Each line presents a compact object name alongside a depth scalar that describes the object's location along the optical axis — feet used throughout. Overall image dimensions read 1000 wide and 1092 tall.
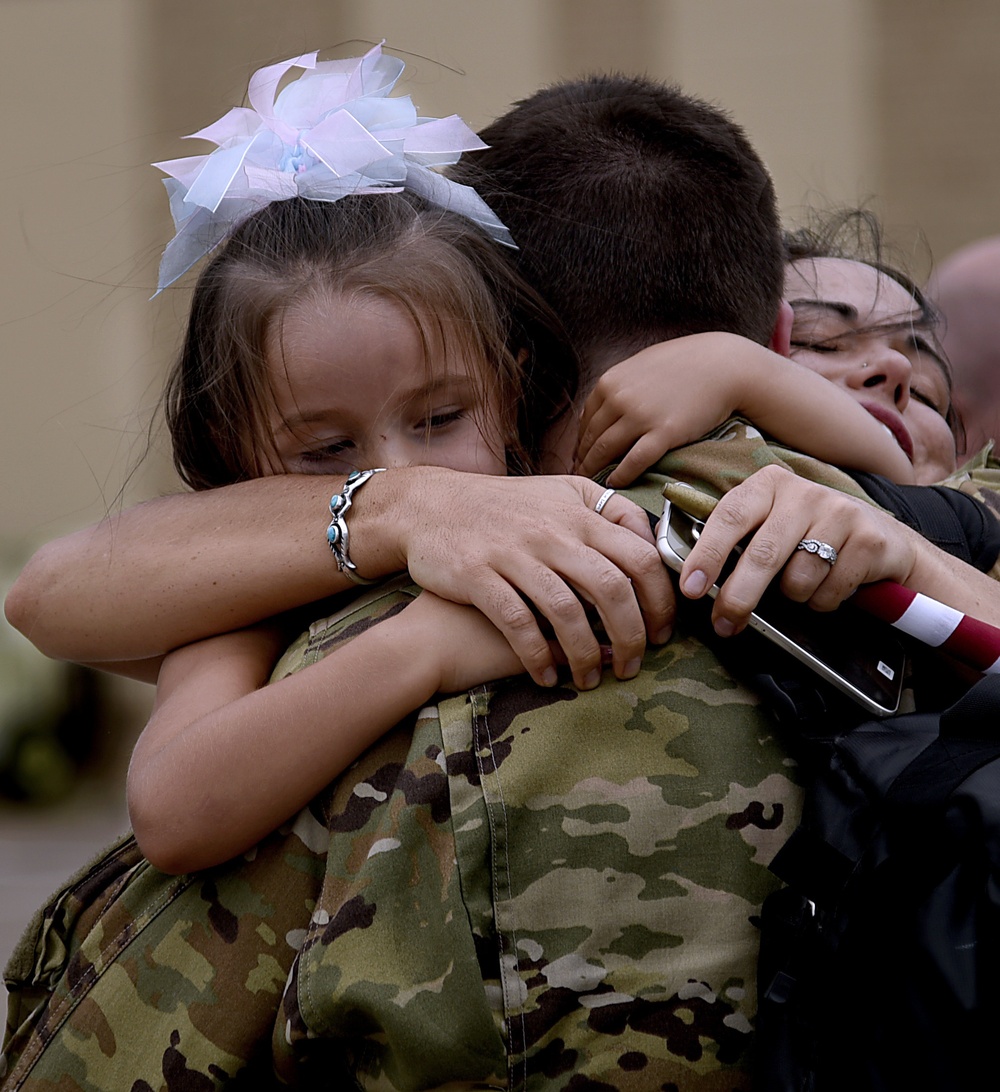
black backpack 12.06
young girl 12.53
